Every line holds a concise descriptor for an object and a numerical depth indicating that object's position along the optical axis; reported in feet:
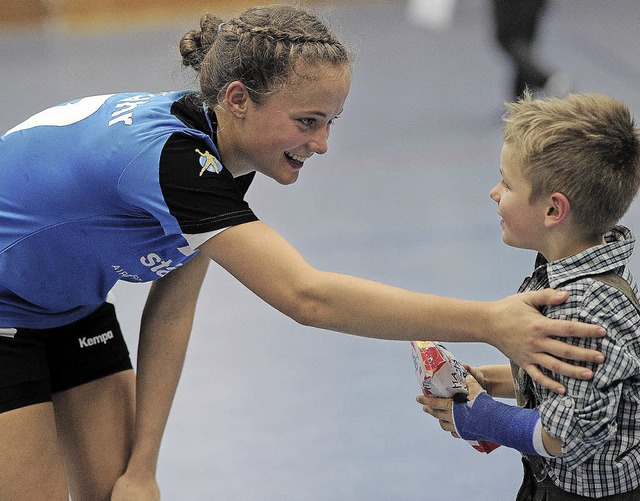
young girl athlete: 19.07
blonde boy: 18.75
